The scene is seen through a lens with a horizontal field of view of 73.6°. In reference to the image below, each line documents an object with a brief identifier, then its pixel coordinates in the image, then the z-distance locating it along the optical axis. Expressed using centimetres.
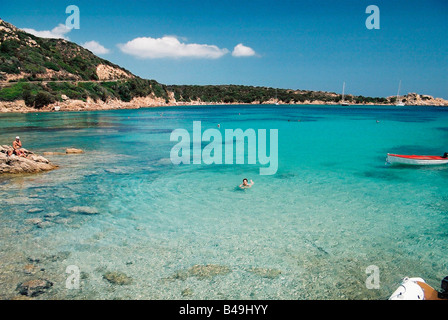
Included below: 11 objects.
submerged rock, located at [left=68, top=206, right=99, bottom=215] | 1185
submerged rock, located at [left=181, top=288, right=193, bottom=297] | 696
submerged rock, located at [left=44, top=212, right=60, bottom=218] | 1133
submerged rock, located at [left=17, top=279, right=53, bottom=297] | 680
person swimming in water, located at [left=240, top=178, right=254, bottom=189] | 1523
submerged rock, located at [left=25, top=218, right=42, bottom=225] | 1072
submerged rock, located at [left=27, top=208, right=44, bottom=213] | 1180
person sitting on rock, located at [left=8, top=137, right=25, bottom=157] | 1881
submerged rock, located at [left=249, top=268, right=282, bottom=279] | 771
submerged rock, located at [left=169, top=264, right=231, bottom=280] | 767
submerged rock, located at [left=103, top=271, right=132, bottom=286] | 738
